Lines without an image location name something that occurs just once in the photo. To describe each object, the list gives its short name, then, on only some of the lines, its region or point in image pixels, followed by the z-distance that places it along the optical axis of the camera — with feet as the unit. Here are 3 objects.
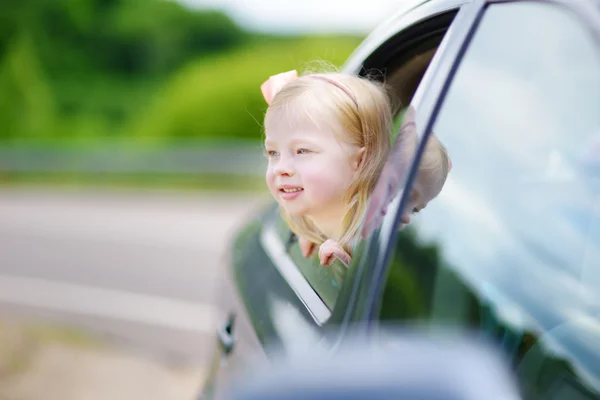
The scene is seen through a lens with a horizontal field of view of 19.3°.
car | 6.47
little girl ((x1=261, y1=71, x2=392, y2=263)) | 7.19
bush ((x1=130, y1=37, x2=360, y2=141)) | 52.13
